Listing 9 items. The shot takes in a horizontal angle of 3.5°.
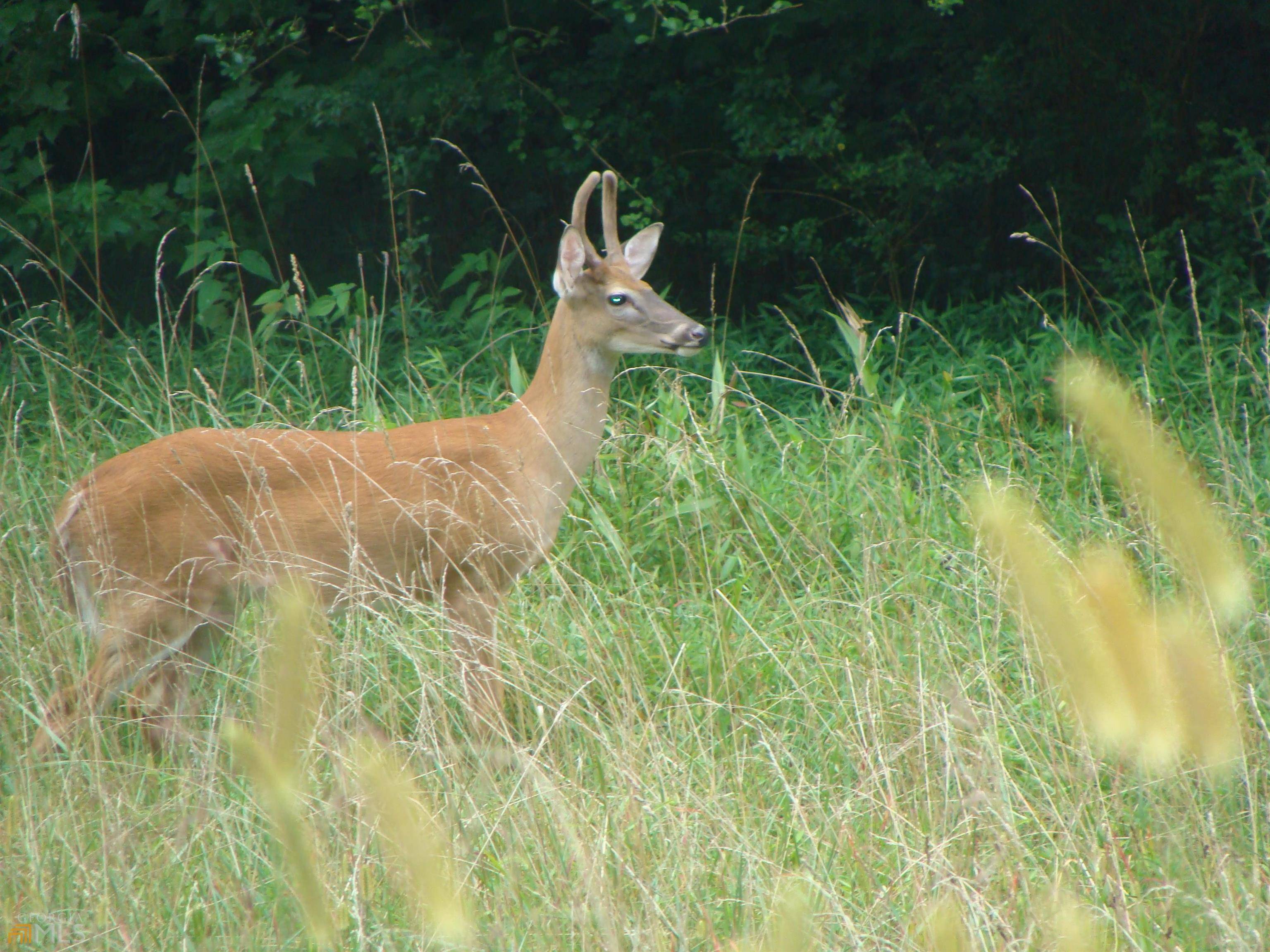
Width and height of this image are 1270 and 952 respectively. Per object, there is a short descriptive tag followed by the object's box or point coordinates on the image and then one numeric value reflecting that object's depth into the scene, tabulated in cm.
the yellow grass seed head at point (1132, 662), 1602
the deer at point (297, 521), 3579
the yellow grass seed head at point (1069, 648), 1658
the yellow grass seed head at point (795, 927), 1529
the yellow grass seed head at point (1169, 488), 1727
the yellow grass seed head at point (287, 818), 1547
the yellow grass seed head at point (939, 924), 1916
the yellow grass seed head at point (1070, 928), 1485
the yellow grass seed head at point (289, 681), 1591
